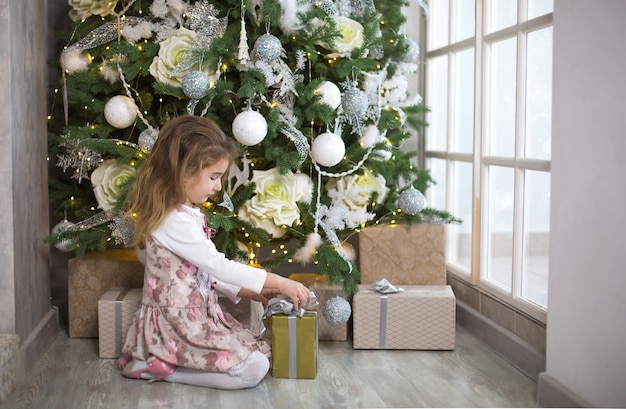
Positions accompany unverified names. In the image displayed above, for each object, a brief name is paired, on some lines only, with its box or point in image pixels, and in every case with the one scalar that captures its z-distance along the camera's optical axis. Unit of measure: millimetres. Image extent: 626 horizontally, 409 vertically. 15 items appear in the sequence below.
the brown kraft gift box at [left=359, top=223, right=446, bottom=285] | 3635
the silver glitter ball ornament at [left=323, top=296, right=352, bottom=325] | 3287
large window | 3145
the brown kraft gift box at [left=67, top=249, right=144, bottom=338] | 3598
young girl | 2934
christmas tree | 3318
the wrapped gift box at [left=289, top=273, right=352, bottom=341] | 3512
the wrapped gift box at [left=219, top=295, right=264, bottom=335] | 3459
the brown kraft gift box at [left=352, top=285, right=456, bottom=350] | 3408
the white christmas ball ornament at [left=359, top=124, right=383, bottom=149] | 3621
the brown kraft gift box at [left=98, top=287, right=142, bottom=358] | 3303
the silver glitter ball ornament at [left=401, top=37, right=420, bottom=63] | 3822
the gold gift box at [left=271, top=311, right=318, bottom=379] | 3020
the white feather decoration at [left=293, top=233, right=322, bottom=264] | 3404
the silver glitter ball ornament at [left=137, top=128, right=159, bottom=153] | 3322
